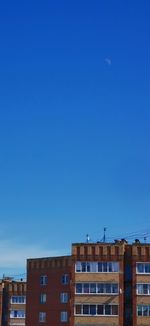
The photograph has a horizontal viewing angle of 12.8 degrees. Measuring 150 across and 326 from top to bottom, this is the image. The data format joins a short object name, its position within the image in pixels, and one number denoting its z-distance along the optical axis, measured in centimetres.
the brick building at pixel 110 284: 10406
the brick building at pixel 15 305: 14525
